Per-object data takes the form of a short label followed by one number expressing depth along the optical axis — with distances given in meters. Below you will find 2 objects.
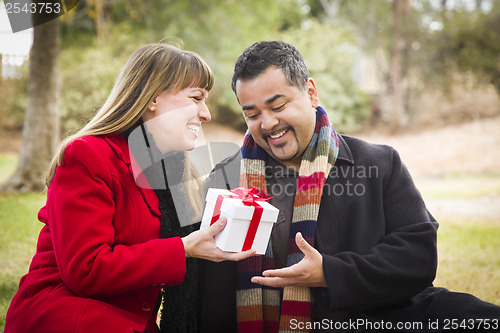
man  2.13
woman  1.82
